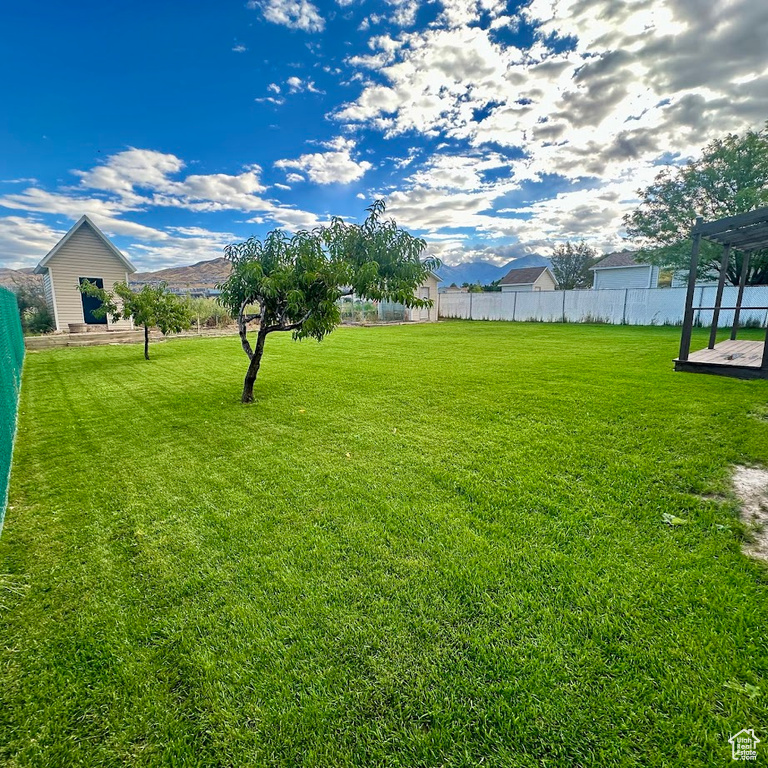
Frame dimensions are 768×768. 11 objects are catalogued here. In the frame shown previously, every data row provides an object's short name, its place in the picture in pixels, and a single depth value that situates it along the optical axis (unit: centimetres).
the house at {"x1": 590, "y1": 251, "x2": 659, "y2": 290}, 2659
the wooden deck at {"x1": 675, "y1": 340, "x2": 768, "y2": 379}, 625
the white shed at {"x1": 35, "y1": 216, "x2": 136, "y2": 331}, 1513
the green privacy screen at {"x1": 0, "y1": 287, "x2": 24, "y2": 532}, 317
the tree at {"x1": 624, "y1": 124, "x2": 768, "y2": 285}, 1781
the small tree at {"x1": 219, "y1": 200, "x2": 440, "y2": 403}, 518
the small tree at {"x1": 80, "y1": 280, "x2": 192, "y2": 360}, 1020
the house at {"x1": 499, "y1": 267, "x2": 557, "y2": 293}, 3856
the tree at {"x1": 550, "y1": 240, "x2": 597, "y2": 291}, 5184
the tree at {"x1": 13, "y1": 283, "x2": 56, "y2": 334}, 1567
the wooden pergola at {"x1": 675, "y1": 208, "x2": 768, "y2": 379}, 582
